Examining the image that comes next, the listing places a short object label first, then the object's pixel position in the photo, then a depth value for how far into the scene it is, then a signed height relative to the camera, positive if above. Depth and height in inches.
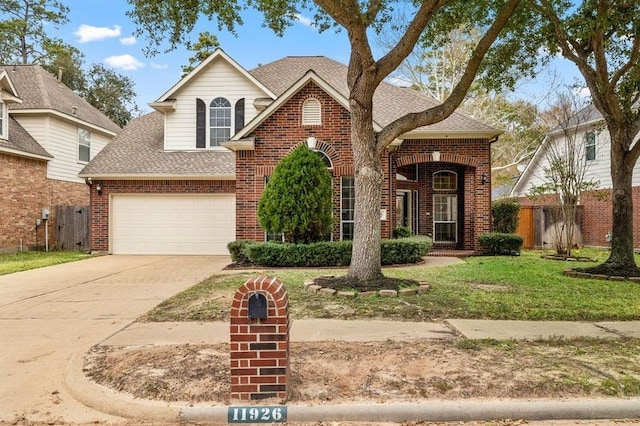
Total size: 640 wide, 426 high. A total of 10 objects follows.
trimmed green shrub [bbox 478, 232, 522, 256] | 630.5 -29.9
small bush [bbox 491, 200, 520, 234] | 735.7 +7.1
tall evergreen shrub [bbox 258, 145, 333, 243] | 498.0 +25.2
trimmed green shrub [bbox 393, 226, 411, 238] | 622.8 -16.5
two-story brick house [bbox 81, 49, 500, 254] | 645.3 +69.3
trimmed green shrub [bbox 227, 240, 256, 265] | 541.6 -35.4
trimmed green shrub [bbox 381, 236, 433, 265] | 524.4 -33.8
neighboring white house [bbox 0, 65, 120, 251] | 719.7 +117.3
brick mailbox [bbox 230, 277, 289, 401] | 156.6 -41.8
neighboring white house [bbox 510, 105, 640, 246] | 761.4 +65.1
